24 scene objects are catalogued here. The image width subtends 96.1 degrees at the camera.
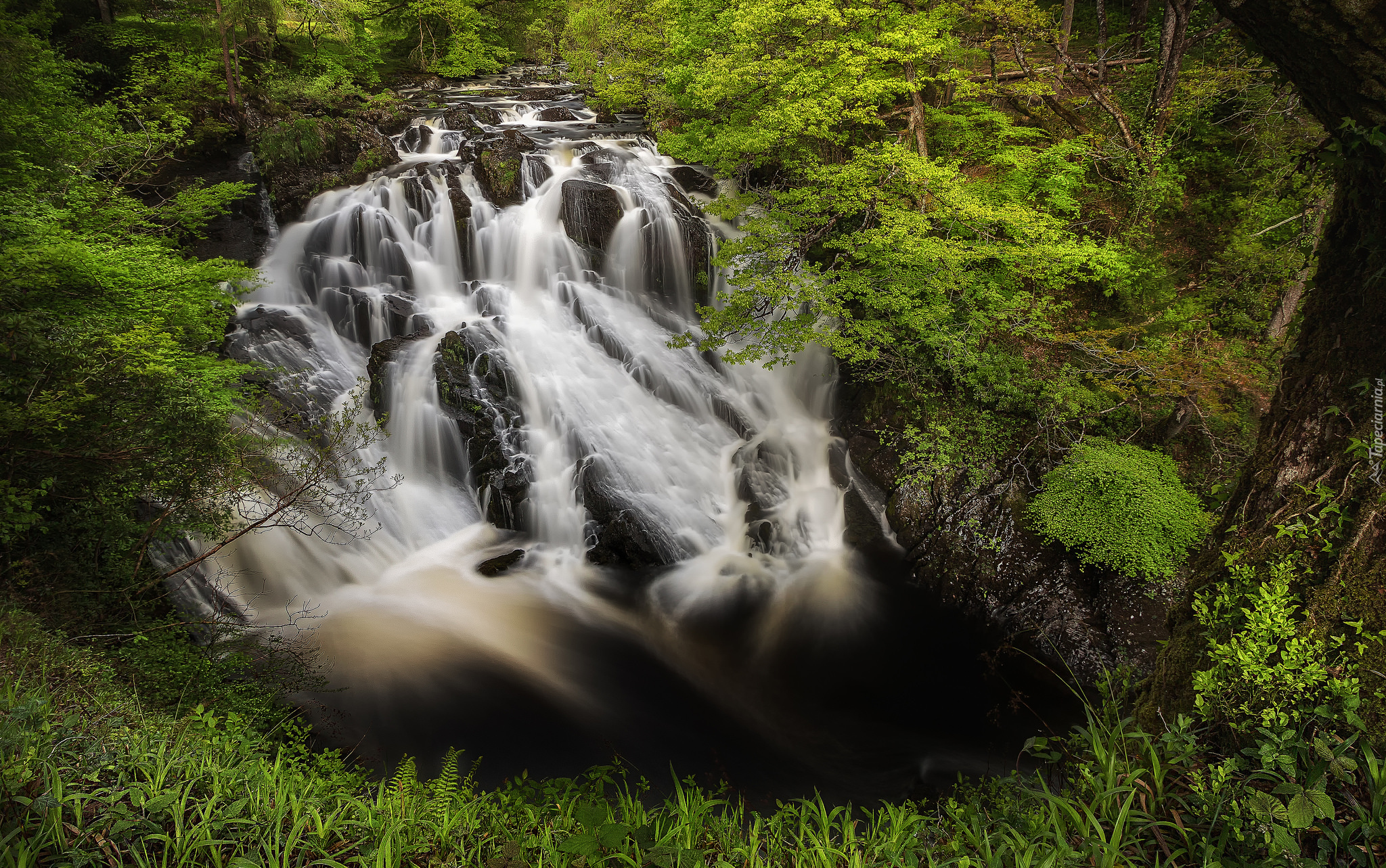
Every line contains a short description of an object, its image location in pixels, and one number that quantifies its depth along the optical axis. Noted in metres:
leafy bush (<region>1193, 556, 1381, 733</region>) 2.51
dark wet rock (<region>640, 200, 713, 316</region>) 12.79
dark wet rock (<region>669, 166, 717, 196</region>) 13.82
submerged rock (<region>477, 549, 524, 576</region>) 9.15
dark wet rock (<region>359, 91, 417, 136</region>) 15.32
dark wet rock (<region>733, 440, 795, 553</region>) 9.98
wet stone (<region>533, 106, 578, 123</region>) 17.28
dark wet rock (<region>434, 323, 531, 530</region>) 9.95
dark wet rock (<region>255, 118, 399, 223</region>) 13.05
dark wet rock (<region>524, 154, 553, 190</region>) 13.66
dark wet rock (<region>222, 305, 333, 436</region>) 9.39
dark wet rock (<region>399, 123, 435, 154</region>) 14.84
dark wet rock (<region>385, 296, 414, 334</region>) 11.55
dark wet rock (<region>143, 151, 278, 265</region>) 12.19
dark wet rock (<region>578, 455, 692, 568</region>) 9.51
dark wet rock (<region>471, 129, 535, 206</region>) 13.38
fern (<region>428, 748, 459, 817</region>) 3.39
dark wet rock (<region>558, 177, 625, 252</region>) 12.87
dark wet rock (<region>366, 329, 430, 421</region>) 10.20
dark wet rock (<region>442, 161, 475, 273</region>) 12.77
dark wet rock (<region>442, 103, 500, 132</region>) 15.91
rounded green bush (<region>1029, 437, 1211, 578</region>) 7.22
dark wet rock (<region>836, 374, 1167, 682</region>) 7.55
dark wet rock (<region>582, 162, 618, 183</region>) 13.59
